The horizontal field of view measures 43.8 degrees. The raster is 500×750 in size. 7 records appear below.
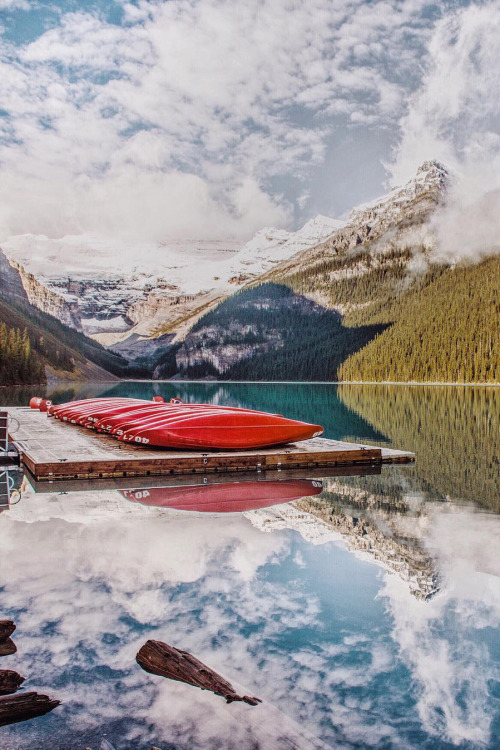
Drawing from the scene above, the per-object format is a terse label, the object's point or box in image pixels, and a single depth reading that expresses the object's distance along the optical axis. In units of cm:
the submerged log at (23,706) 443
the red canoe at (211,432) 1638
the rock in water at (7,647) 538
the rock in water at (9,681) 475
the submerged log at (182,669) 480
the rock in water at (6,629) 554
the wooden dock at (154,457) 1422
